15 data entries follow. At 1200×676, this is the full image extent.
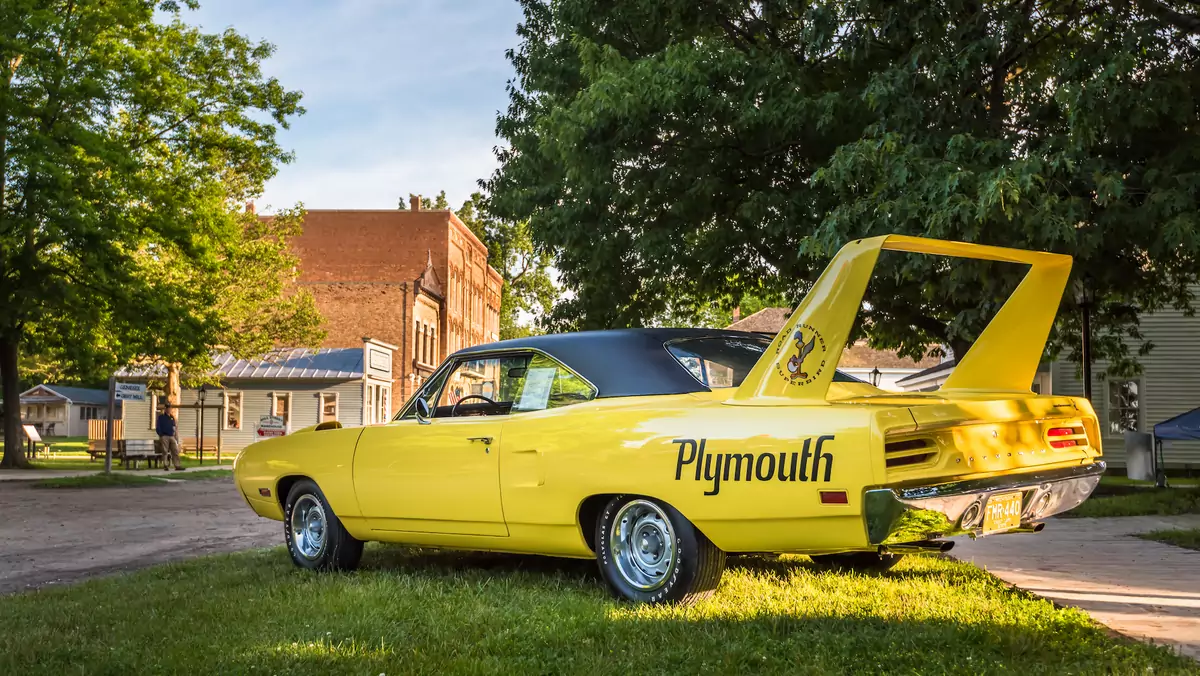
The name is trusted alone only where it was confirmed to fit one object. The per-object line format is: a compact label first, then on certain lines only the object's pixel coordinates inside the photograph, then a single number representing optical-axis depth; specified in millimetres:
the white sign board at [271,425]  32000
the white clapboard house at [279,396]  47094
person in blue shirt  29016
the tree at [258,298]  37094
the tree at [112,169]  23062
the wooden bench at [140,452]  28312
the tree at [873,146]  10797
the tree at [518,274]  66562
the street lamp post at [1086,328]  15797
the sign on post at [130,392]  22719
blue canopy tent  19781
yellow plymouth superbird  5105
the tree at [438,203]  84844
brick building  54375
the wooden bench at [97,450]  33688
